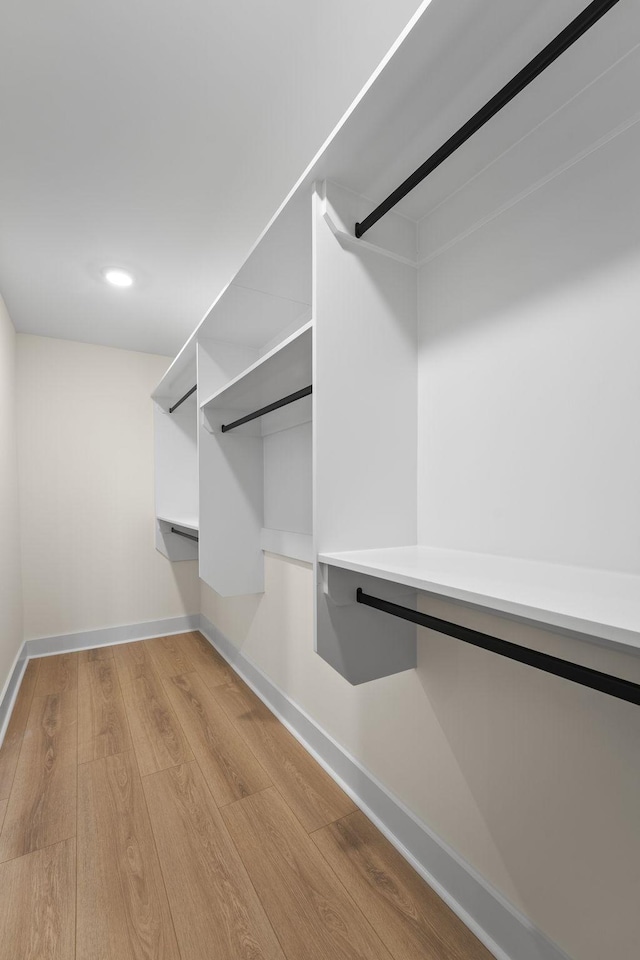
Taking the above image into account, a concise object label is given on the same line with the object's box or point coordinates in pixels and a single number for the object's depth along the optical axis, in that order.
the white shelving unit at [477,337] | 0.76
